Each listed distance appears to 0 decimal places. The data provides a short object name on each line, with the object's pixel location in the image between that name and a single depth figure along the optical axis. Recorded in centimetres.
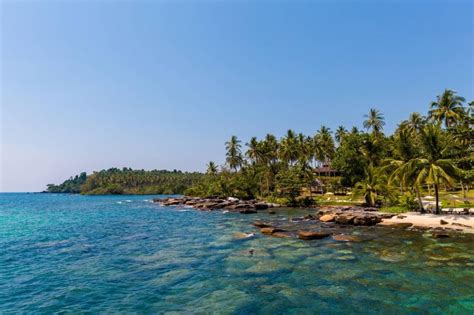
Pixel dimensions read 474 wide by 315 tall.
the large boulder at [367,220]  3572
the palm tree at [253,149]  8612
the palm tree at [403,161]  3631
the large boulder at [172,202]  8152
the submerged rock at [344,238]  2679
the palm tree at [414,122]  7769
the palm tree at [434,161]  3362
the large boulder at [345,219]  3703
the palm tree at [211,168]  11100
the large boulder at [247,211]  5411
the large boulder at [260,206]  5996
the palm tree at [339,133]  10191
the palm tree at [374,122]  8119
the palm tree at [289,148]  8375
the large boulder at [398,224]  3252
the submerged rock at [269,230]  3074
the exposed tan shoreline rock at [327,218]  3903
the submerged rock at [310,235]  2761
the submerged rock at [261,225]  3547
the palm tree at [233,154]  9469
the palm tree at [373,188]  4688
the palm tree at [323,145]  8706
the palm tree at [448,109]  6219
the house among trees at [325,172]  10032
